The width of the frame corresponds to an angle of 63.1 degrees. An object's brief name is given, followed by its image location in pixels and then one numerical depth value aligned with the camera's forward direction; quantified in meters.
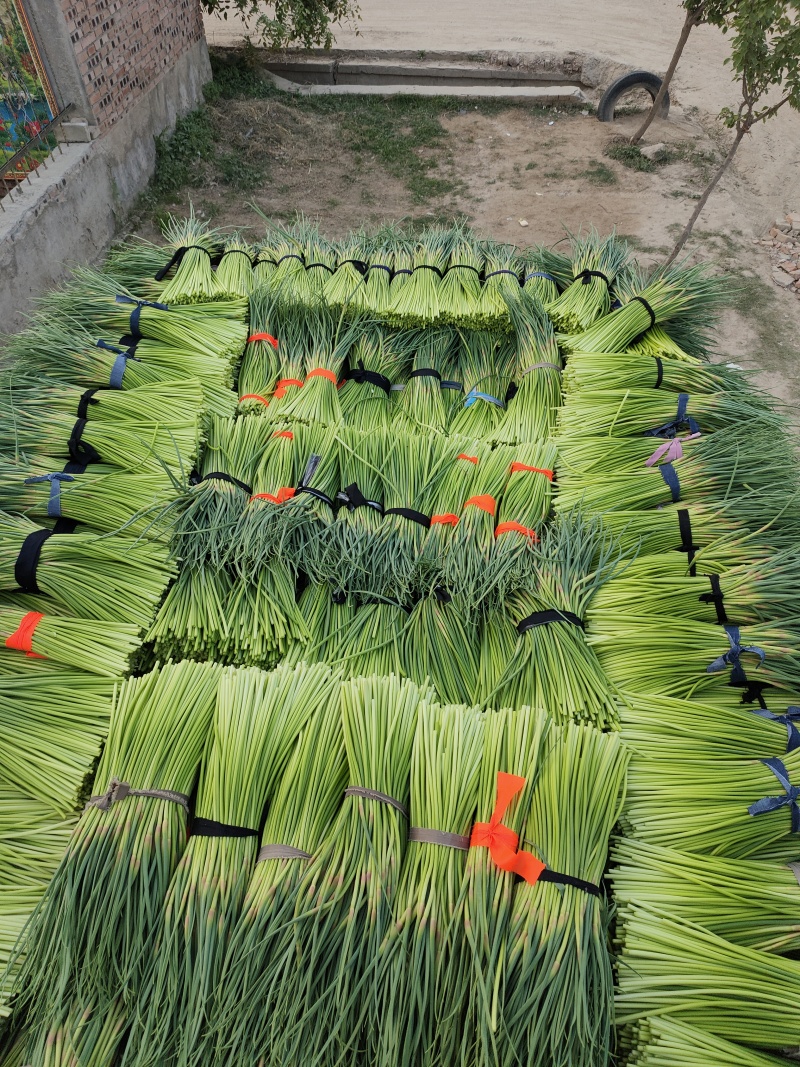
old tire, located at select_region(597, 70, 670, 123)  8.35
